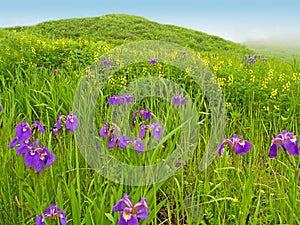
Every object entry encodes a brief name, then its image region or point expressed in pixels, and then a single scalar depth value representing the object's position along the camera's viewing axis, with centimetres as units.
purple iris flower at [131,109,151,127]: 246
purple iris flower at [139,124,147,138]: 210
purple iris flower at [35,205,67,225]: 150
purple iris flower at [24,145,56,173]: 160
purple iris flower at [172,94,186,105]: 280
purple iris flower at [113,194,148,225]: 126
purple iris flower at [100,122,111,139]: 202
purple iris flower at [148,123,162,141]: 205
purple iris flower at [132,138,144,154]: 200
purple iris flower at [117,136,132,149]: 192
